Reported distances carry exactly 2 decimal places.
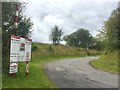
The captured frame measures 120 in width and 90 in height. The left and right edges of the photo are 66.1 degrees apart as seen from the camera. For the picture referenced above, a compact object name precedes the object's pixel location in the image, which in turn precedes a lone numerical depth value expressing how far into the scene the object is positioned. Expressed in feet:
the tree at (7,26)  17.74
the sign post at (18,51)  17.12
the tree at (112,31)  37.62
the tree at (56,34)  110.96
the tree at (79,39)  136.17
